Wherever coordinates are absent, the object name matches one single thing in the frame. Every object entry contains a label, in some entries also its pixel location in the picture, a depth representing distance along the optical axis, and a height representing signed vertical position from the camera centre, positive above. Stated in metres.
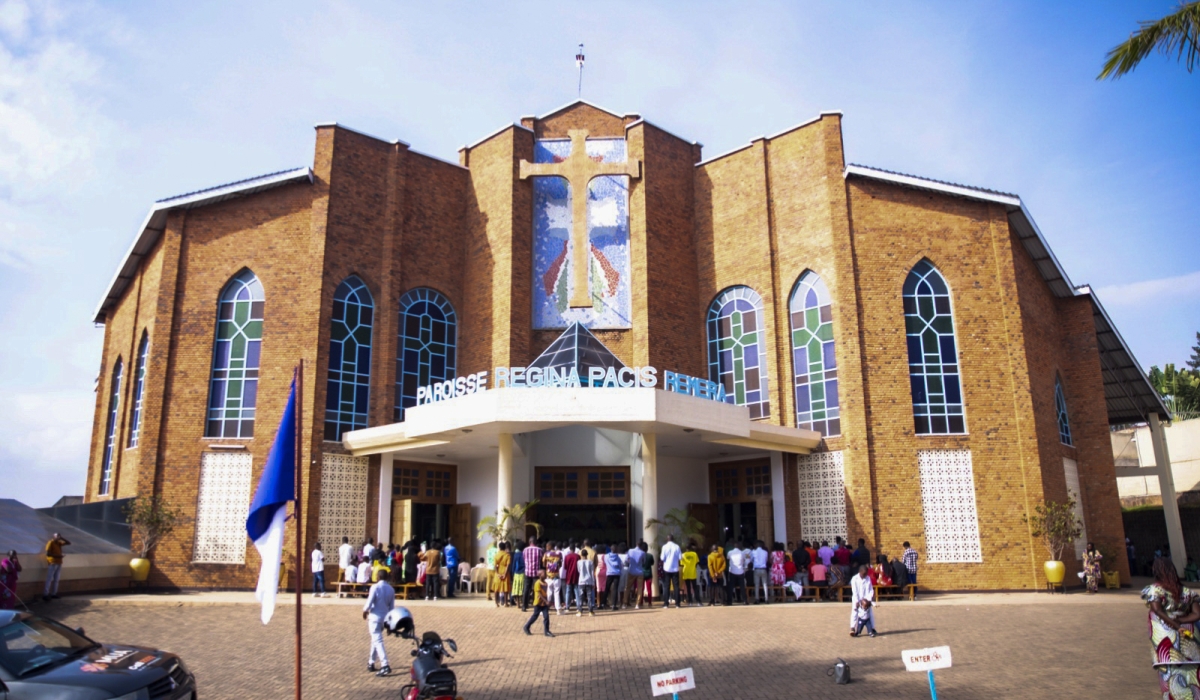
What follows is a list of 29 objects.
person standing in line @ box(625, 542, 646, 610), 17.58 -0.75
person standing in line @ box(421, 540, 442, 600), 19.17 -0.71
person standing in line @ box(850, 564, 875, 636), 13.14 -1.10
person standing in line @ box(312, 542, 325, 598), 20.50 -0.75
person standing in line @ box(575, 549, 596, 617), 16.58 -0.86
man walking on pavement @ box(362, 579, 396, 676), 10.70 -0.96
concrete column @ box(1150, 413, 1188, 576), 27.45 +0.64
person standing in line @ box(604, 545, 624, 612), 17.11 -0.79
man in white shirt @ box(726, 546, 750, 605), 17.98 -0.78
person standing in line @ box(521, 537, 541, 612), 16.52 -0.50
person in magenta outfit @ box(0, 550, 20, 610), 15.66 -0.56
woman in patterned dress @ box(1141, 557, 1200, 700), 7.04 -0.89
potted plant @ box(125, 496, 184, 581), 20.92 +0.51
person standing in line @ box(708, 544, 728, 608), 17.88 -0.75
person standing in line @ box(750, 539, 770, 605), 18.62 -0.77
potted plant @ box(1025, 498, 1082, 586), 20.69 +0.02
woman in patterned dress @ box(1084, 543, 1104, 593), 21.33 -1.02
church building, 21.36 +5.17
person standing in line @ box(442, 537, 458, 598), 19.73 -0.65
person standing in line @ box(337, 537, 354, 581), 20.31 -0.43
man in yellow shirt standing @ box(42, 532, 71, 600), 18.03 -0.42
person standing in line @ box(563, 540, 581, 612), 16.56 -0.67
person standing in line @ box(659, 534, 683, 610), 17.50 -0.64
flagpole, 6.97 +0.03
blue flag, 7.26 +0.31
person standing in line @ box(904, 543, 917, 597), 19.88 -0.73
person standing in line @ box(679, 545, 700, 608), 17.77 -0.73
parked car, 6.67 -1.05
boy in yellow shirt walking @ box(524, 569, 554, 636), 13.30 -1.02
